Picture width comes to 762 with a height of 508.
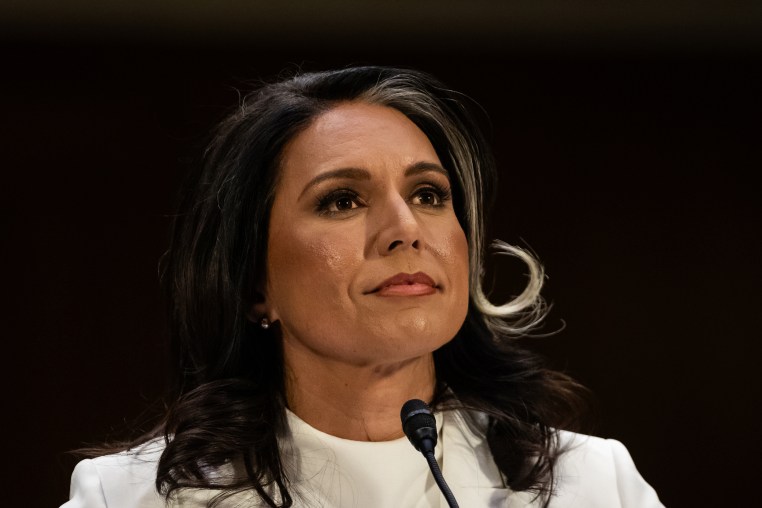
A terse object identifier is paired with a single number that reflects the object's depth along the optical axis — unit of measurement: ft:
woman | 10.99
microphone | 10.66
